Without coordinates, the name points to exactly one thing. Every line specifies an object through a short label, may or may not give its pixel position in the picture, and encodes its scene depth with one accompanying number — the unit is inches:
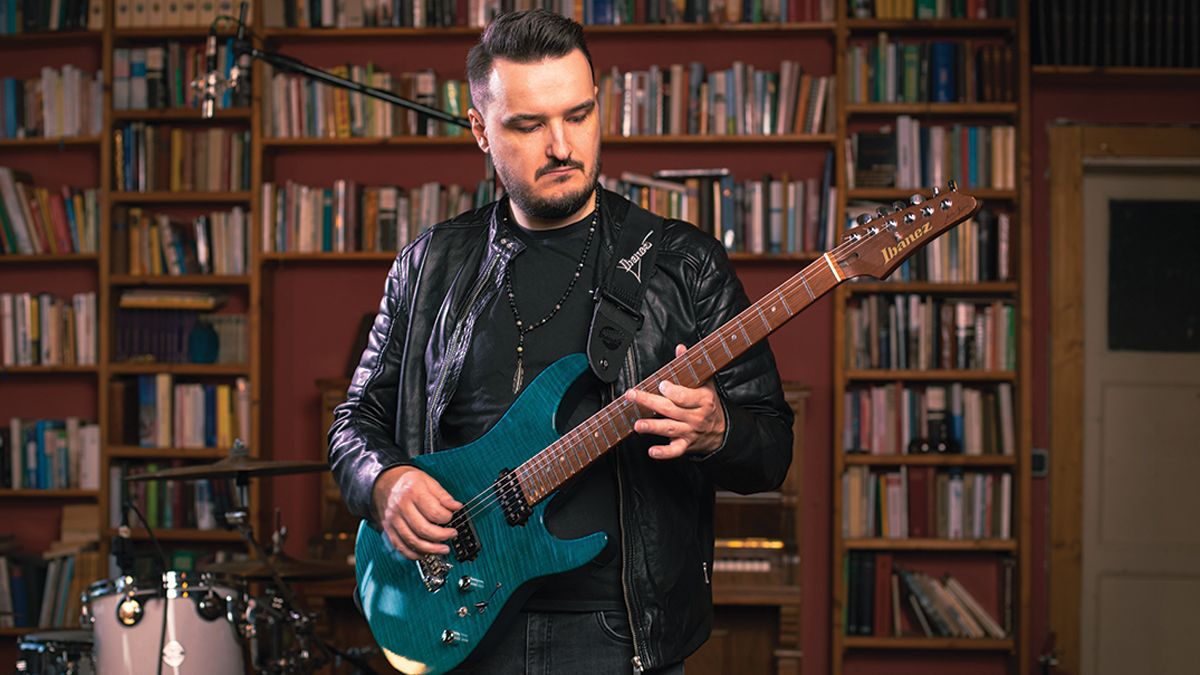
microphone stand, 110.7
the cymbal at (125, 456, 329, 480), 138.2
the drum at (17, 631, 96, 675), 139.4
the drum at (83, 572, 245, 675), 131.6
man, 67.2
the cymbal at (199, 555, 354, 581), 141.8
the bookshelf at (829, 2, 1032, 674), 176.2
